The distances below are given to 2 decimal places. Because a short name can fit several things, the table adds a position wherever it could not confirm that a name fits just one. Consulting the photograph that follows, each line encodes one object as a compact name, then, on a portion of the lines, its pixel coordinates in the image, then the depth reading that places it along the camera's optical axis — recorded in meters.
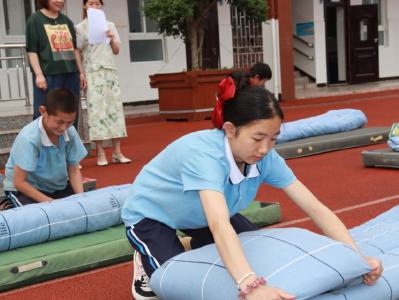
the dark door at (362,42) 17.25
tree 10.59
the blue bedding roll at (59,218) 3.51
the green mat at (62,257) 3.24
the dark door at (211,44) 14.34
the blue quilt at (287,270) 2.28
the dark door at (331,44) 17.27
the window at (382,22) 18.05
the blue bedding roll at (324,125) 7.16
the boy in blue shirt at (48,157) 3.88
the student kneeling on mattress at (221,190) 2.31
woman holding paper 6.57
